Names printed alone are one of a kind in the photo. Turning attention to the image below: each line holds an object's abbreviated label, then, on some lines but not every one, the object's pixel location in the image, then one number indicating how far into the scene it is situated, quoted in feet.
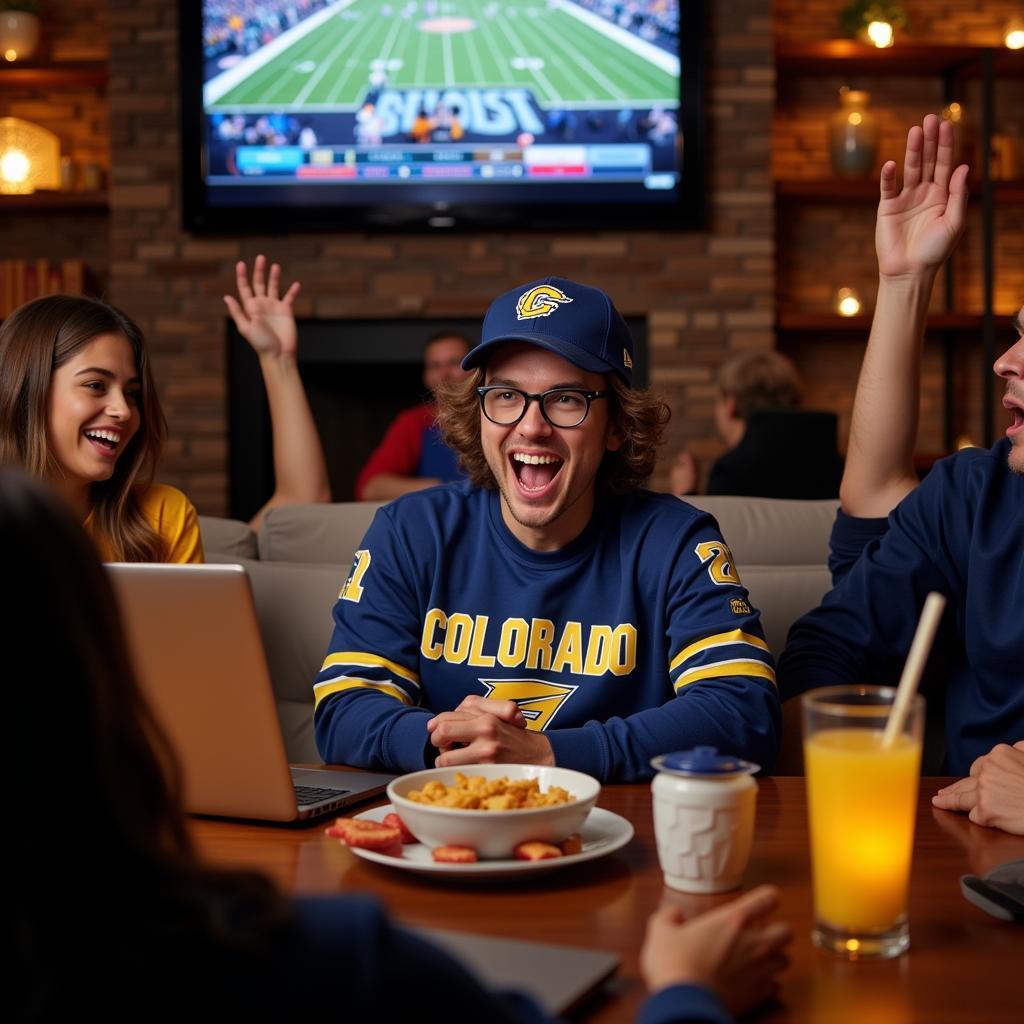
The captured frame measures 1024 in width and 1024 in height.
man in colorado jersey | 4.99
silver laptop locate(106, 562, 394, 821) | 3.48
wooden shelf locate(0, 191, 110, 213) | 16.62
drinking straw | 2.79
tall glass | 2.86
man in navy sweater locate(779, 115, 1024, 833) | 5.48
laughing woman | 7.03
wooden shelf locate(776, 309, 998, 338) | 16.59
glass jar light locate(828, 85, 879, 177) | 16.65
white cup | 3.18
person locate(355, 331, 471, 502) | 15.10
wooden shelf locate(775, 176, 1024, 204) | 16.62
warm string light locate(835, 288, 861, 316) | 17.11
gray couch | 7.20
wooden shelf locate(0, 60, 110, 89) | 16.62
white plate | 3.24
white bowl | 3.29
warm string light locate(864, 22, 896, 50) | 16.66
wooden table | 2.61
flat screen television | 15.89
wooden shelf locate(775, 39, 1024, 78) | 16.47
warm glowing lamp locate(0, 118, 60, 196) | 16.72
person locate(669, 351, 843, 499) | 11.13
